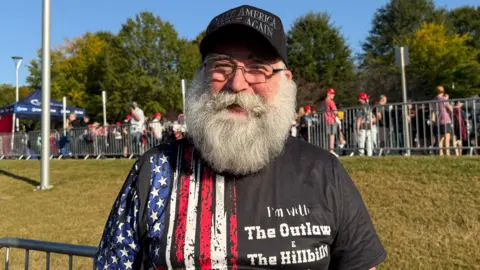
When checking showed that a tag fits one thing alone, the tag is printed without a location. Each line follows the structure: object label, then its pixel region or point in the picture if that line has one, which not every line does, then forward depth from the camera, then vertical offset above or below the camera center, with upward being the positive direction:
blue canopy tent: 20.71 +2.52
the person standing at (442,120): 8.68 +0.62
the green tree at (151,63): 40.03 +8.88
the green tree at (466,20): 49.27 +15.47
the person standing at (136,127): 14.43 +1.00
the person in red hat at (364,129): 9.70 +0.54
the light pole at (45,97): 9.36 +1.37
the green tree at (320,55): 41.12 +9.64
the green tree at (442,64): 36.09 +7.61
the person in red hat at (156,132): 14.27 +0.82
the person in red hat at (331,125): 10.43 +0.69
